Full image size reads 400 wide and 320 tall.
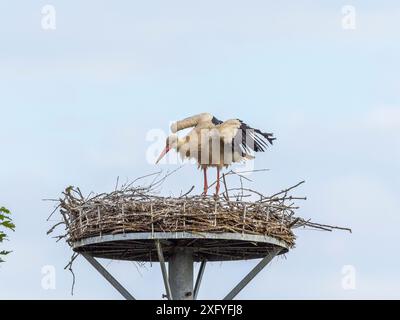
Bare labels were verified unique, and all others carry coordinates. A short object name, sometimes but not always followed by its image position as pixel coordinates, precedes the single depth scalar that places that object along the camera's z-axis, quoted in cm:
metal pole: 1491
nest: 1360
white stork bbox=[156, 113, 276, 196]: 1642
